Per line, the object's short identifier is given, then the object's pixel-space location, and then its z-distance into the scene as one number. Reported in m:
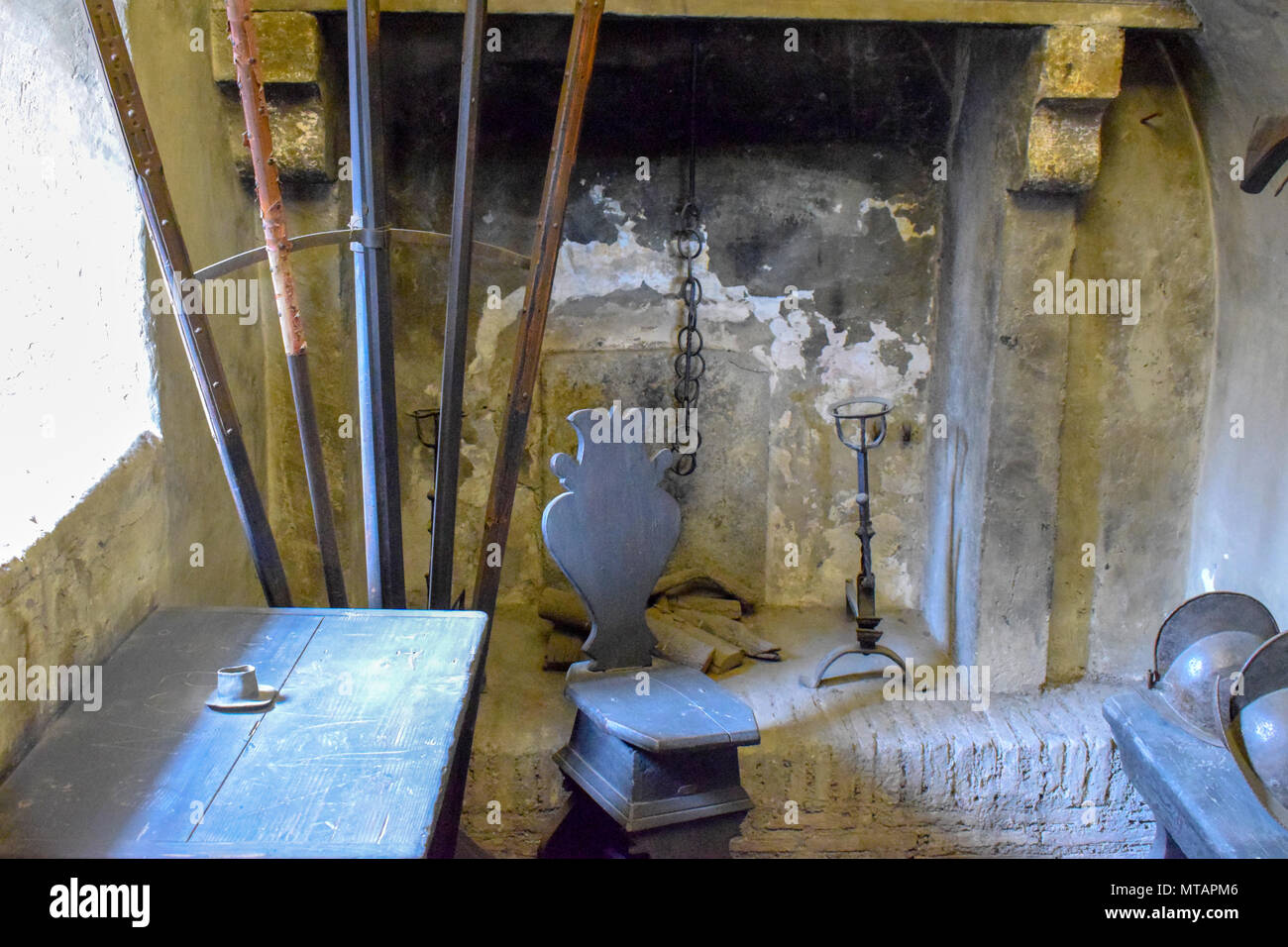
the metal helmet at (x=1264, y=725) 2.21
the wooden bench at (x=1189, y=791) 2.27
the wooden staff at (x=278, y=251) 2.37
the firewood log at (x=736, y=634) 3.78
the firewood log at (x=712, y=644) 3.67
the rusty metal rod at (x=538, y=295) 2.71
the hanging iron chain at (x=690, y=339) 3.87
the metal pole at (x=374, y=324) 2.53
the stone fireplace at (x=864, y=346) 3.28
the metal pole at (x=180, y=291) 2.24
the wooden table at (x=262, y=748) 1.62
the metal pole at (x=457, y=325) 2.63
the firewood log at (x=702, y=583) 4.01
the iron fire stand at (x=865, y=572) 3.60
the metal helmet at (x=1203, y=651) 2.59
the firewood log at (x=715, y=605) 4.00
